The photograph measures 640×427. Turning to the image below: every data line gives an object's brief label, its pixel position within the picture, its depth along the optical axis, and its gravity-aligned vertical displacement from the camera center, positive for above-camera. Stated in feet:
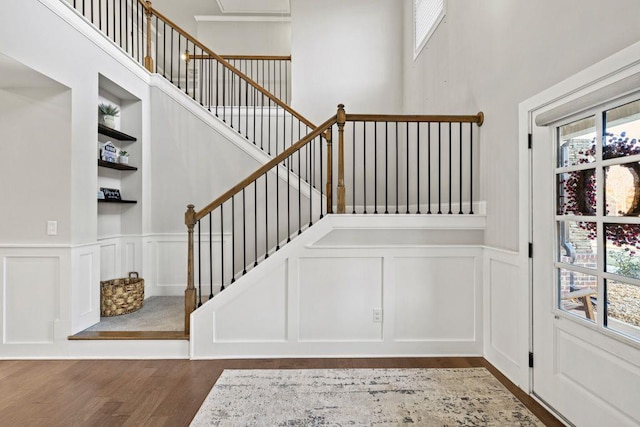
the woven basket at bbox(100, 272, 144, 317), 12.16 -2.89
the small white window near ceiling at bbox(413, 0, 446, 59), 13.42 +7.99
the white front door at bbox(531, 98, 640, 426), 5.65 -0.91
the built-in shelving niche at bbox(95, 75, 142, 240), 14.07 +1.63
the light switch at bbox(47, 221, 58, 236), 10.30 -0.41
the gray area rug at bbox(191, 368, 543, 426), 7.13 -4.08
